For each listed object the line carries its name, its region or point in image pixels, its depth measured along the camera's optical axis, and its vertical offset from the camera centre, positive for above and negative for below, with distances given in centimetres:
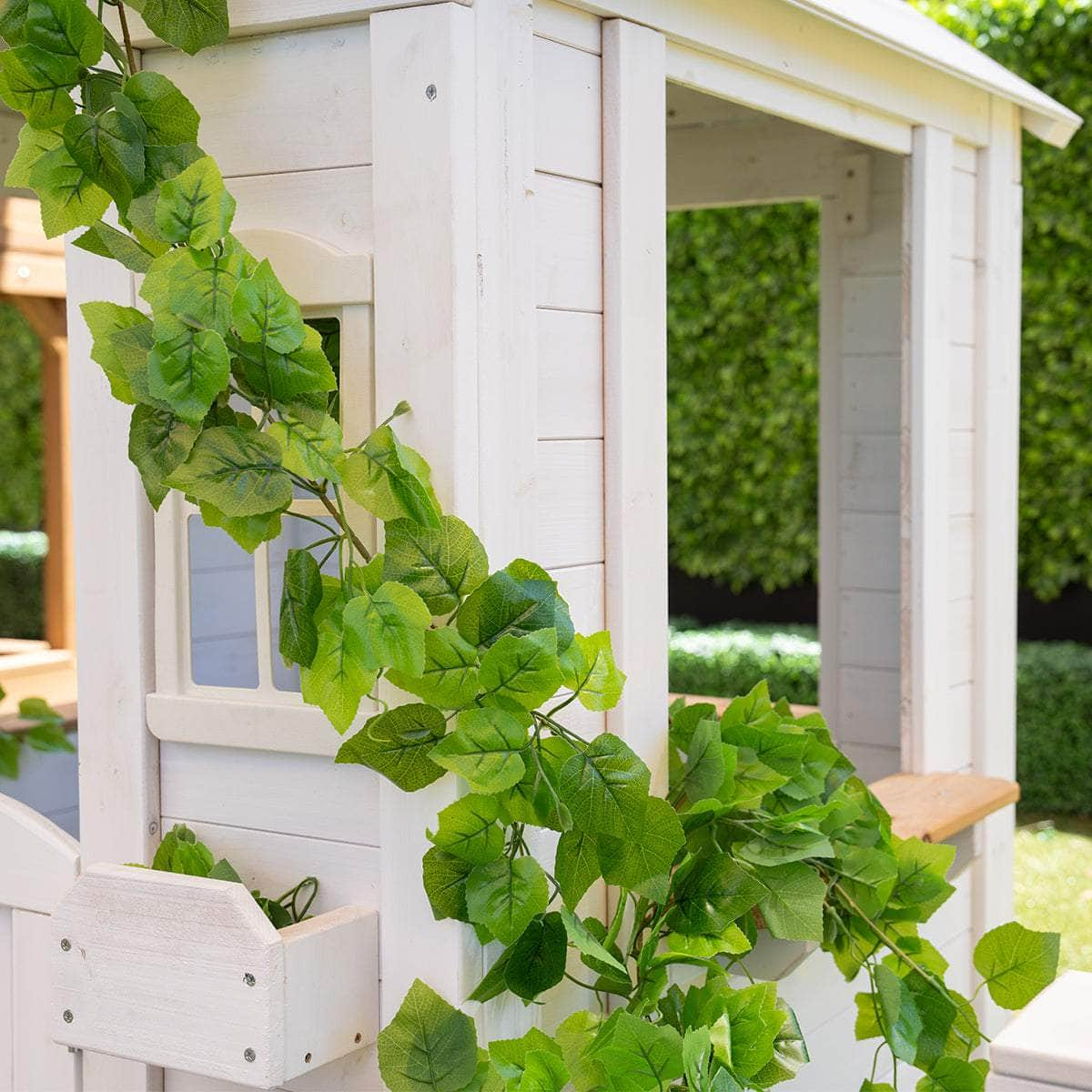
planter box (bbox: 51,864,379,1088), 248 -46
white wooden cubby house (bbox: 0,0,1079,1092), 252 +3
